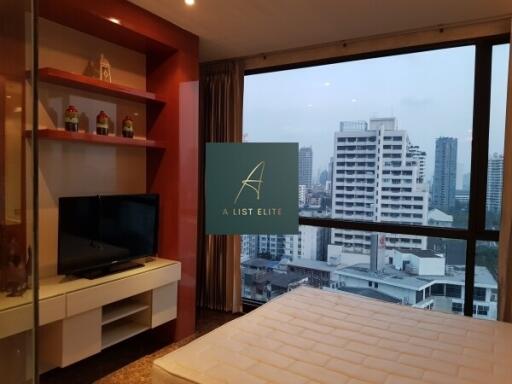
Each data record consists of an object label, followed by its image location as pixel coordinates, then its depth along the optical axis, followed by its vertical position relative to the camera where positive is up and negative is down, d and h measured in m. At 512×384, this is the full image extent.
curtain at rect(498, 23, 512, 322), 2.64 -0.37
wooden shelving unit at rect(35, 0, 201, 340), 2.63 +0.52
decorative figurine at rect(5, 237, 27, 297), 1.28 -0.37
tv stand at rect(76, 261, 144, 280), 2.55 -0.73
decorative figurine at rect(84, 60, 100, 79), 2.77 +0.80
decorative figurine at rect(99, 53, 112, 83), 2.72 +0.79
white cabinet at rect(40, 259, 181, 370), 2.25 -0.99
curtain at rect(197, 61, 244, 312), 3.79 +0.42
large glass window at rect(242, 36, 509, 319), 2.92 +0.09
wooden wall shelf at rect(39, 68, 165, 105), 2.33 +0.63
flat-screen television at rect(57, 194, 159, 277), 2.45 -0.44
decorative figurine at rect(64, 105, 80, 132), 2.54 +0.38
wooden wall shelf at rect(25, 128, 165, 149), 2.32 +0.25
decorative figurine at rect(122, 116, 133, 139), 2.94 +0.37
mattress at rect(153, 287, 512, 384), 1.56 -0.86
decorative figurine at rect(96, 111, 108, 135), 2.76 +0.38
